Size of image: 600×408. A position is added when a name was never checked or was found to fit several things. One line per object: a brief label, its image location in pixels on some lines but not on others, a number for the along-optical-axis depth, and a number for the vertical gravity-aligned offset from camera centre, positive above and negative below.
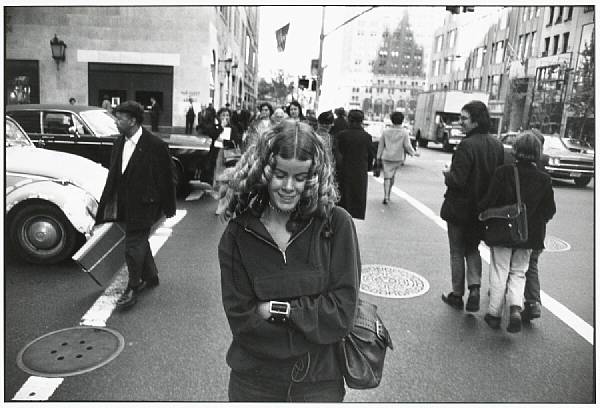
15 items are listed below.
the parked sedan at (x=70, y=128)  8.77 -0.68
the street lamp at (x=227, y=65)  31.98 +2.22
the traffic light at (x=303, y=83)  23.14 +0.96
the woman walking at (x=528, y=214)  4.35 -0.79
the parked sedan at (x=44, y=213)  5.54 -1.35
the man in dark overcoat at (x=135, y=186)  4.65 -0.84
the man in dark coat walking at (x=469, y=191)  4.75 -0.71
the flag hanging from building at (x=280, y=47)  16.44 +1.84
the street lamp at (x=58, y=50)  22.20 +1.71
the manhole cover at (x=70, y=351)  3.50 -1.89
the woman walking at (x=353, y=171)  6.99 -0.85
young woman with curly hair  1.86 -0.58
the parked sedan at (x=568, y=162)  13.80 -1.09
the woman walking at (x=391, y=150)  10.48 -0.81
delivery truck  29.05 -0.12
